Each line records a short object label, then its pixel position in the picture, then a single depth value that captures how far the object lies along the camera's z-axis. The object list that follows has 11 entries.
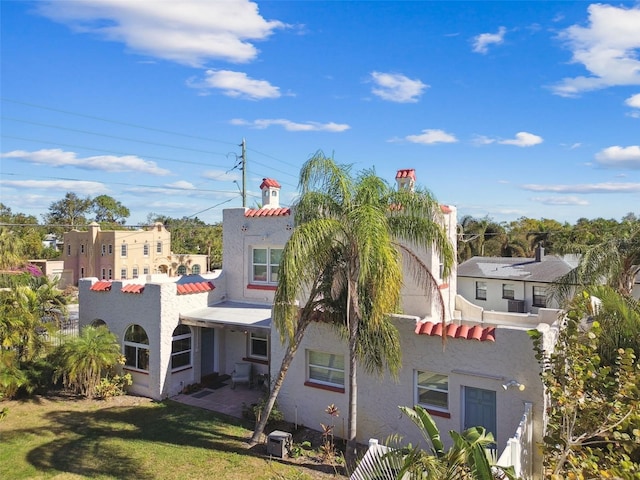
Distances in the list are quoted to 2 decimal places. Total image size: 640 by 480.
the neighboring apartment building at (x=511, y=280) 34.25
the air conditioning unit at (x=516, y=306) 34.47
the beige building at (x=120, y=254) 55.62
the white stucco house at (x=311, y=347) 11.49
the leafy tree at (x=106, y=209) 93.94
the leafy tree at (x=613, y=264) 18.16
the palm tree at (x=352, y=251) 10.80
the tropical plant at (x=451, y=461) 6.25
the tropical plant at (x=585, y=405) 7.13
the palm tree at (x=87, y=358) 16.75
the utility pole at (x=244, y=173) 33.12
